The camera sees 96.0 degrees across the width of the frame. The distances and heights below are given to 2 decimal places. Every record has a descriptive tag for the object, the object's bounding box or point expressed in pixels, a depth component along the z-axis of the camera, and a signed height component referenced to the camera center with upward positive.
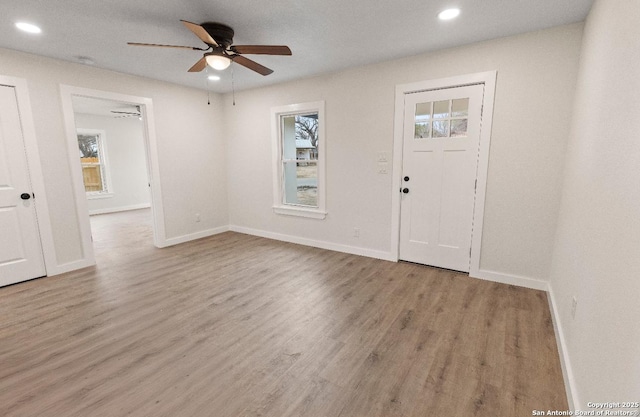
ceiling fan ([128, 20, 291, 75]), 2.40 +0.97
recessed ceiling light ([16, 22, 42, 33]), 2.48 +1.20
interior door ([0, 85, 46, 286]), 3.06 -0.44
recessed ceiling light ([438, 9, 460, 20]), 2.35 +1.23
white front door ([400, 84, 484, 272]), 3.16 -0.11
